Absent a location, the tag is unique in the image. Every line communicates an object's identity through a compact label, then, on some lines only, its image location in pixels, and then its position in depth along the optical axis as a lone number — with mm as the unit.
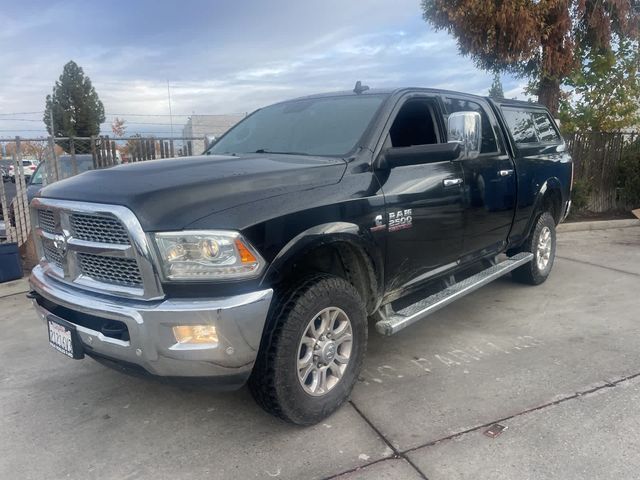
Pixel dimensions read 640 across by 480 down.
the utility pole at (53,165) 7141
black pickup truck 2482
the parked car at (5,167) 7226
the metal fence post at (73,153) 7307
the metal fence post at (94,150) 7602
